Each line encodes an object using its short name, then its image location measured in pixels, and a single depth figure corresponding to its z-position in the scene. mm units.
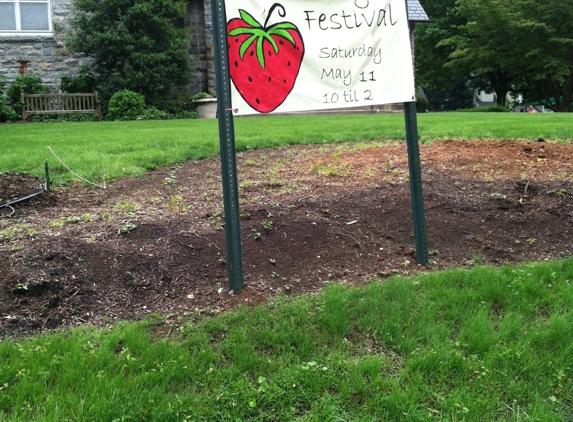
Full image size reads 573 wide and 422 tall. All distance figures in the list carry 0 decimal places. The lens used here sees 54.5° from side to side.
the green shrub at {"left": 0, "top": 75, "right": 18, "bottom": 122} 15891
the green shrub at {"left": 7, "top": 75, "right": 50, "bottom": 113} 16594
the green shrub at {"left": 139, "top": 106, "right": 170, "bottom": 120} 16203
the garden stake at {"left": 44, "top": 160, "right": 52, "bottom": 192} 5134
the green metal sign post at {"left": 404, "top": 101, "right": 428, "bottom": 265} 3752
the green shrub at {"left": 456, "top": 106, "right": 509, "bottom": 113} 24145
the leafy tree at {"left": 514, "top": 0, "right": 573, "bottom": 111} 26312
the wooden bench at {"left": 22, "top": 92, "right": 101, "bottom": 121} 16250
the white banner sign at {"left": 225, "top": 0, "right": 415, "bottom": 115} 3160
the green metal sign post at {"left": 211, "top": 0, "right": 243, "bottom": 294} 3029
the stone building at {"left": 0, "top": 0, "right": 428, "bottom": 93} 17438
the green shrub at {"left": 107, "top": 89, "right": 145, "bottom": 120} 15906
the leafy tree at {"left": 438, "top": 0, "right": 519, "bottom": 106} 27984
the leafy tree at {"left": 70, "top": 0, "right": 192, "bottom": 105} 16656
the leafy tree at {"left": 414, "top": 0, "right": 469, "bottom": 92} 36125
